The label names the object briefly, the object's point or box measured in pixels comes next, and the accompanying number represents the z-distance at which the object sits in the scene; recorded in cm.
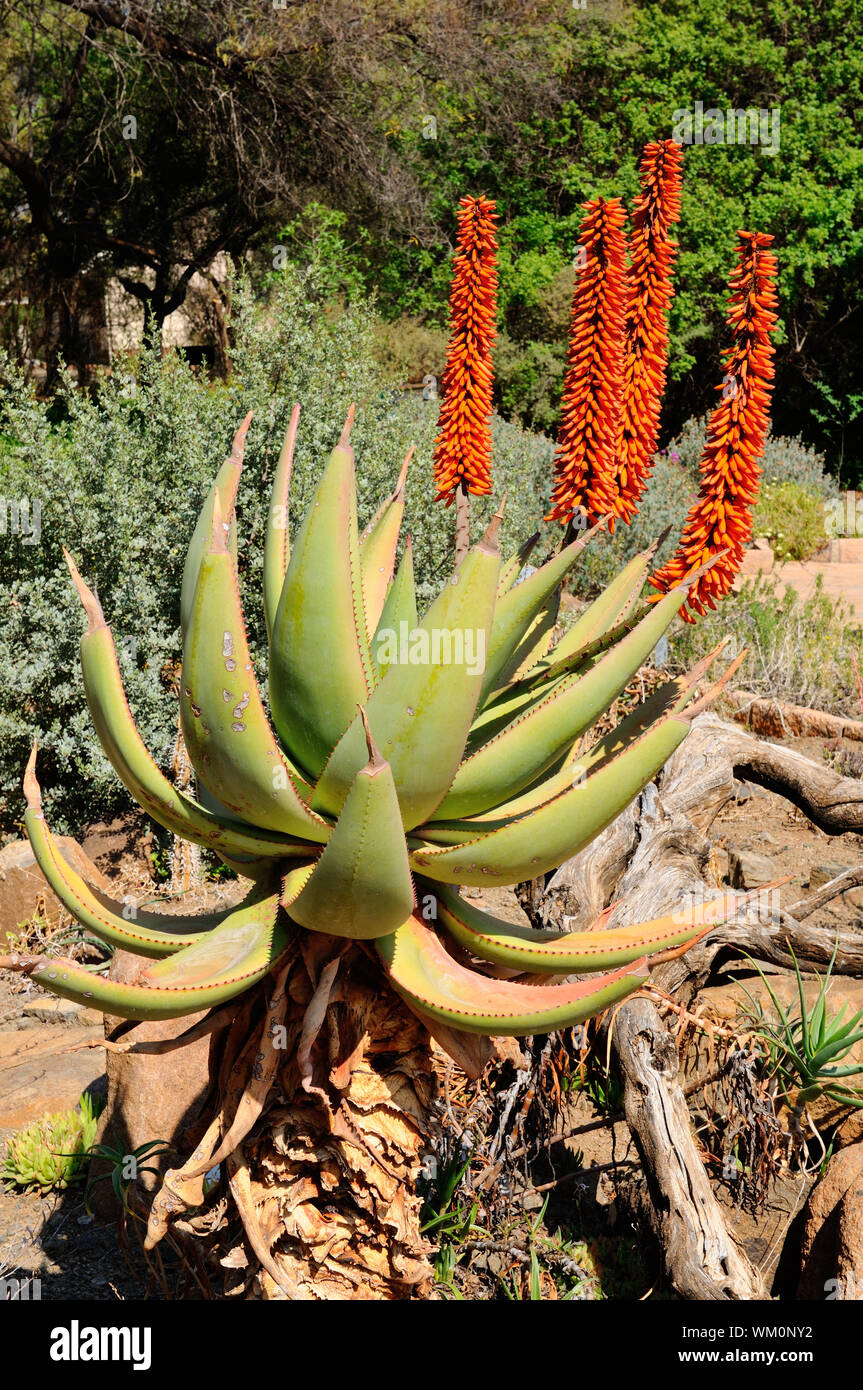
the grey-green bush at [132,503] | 516
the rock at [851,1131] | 322
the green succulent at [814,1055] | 308
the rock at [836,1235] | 250
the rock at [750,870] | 485
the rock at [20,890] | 470
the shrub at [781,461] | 1423
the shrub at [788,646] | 686
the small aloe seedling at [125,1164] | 252
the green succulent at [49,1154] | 303
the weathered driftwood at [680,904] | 253
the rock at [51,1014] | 406
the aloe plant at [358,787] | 158
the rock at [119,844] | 509
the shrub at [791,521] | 1230
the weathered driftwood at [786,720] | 626
